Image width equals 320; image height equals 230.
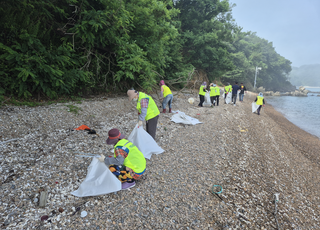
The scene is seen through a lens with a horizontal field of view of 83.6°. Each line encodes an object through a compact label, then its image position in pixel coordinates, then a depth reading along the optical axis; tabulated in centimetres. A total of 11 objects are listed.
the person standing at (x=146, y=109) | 479
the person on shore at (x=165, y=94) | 912
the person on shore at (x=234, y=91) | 1481
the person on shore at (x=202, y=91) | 1165
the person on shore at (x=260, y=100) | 1298
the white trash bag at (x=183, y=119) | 835
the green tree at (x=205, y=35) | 2094
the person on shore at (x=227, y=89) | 1551
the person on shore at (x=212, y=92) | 1238
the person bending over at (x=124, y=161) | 329
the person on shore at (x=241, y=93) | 1711
